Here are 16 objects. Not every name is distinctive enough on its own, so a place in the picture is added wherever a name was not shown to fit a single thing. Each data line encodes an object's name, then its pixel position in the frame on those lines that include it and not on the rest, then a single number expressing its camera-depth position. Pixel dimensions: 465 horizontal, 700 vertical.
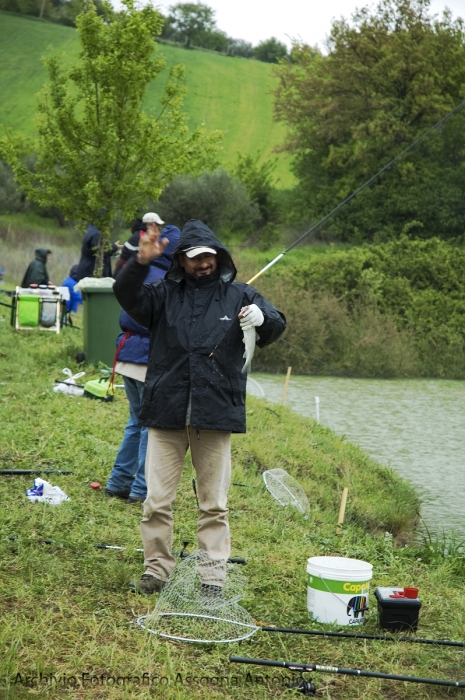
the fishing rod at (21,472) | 11.67
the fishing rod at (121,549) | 9.20
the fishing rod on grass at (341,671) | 6.55
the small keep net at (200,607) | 7.28
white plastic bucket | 7.78
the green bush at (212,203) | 69.23
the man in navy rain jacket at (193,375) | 7.90
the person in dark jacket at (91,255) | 27.66
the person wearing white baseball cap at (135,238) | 11.33
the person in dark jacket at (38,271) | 28.78
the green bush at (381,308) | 35.59
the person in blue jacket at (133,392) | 10.66
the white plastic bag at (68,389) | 17.22
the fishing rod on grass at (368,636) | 7.43
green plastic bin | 19.44
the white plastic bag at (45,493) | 10.68
